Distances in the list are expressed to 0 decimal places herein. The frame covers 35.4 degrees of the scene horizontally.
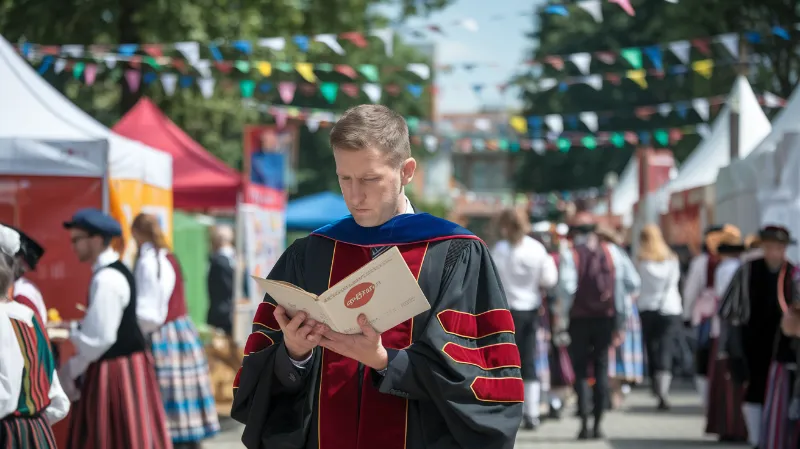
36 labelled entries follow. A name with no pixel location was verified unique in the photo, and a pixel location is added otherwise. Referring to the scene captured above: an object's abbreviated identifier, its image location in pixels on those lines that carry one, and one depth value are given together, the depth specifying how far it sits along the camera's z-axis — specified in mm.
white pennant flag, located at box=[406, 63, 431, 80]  15836
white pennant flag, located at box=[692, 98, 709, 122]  19039
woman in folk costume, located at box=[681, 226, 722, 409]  11664
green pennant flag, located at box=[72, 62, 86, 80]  14456
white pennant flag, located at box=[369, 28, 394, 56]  14386
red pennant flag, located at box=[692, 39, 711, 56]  14966
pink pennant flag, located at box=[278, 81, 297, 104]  17141
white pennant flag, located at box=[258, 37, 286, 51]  14305
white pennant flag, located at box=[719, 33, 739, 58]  14612
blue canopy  20766
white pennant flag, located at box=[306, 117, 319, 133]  21250
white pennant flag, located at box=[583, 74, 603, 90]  17073
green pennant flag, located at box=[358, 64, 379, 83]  15855
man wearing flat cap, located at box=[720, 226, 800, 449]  8570
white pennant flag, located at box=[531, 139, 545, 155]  25234
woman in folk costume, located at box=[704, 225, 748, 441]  10883
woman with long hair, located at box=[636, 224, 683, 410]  13445
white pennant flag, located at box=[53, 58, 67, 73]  14406
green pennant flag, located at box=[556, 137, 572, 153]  25047
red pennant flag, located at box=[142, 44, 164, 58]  14156
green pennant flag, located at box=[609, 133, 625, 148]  24516
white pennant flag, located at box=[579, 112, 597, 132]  20920
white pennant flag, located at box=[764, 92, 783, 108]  17984
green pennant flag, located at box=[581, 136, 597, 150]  24938
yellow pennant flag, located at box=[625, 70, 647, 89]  16394
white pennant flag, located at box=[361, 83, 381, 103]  16106
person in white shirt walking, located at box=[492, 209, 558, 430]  11289
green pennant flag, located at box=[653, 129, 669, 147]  22517
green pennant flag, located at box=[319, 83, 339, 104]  16438
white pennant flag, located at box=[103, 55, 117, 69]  14133
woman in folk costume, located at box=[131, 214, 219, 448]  9395
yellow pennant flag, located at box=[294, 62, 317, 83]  15094
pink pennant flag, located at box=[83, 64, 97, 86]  14859
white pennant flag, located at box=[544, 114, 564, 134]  20122
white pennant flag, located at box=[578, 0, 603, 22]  12500
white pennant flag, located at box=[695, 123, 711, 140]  25462
